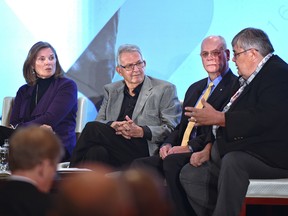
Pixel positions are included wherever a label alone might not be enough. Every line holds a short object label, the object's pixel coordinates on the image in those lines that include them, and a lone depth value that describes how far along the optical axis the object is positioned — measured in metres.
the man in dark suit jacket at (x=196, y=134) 7.36
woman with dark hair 9.13
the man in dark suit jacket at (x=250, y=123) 6.42
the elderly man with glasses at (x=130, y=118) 8.20
